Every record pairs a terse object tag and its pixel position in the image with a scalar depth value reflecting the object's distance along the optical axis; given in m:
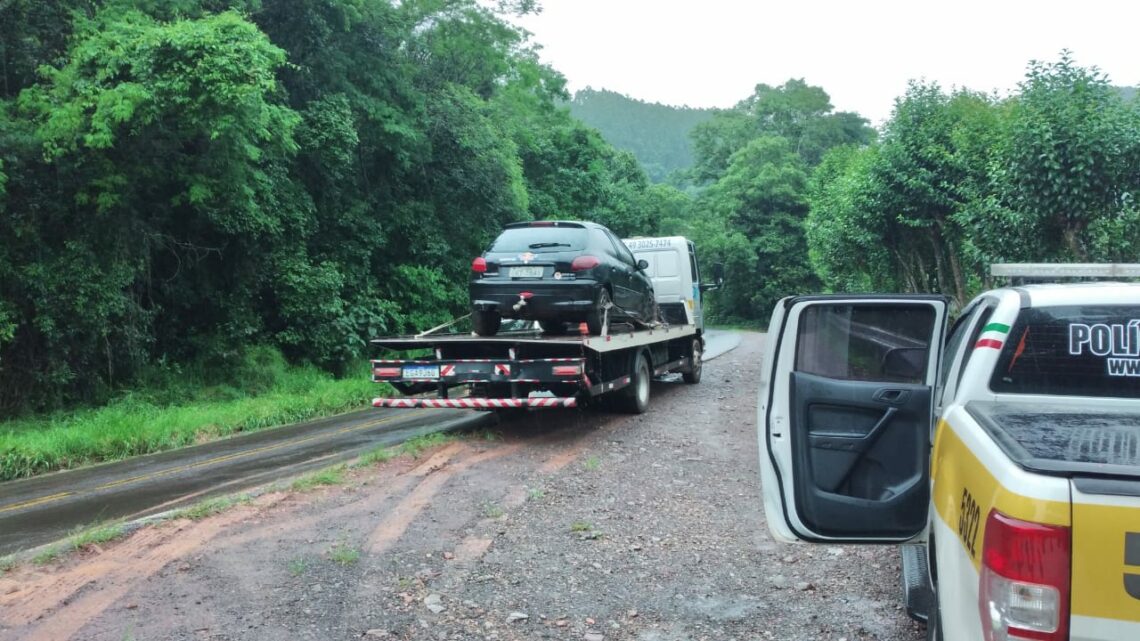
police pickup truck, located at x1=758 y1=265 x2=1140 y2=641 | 2.17
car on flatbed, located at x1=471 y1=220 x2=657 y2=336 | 10.02
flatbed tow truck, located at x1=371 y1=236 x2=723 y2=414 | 9.44
